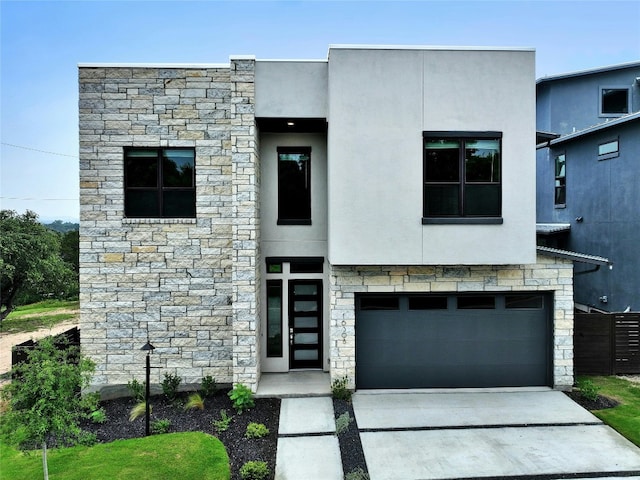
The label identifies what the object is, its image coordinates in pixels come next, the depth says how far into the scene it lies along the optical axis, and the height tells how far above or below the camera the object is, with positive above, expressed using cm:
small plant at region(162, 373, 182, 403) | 895 -307
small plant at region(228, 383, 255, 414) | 841 -313
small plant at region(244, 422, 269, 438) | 736 -329
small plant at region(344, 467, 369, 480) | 608 -334
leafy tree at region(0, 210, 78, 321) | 1493 -79
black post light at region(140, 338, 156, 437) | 748 -289
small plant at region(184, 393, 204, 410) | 855 -326
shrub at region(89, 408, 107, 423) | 805 -330
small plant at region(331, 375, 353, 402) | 881 -310
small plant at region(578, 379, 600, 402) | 862 -312
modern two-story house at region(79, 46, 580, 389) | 853 +31
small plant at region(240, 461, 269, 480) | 614 -331
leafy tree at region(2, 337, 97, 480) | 530 -203
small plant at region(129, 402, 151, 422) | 821 -331
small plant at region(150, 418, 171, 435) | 761 -333
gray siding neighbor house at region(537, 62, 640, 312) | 1228 +178
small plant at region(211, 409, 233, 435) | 761 -332
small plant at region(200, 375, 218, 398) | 913 -313
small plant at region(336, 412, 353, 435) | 752 -330
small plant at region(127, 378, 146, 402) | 888 -311
